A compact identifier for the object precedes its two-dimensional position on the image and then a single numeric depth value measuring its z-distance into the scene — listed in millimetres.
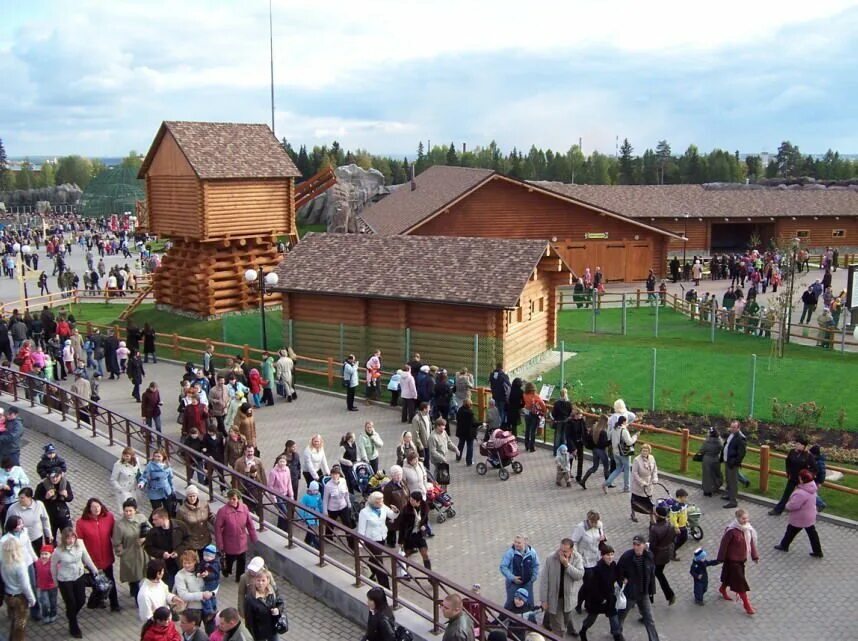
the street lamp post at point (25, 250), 53375
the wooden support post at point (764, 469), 16547
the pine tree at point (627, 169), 121575
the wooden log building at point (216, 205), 34094
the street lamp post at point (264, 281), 26516
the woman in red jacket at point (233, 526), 12117
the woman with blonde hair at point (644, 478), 14898
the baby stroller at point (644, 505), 15195
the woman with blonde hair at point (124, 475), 13508
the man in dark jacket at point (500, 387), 20484
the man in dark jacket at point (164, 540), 11461
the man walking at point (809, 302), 34188
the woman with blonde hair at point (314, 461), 15367
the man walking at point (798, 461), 14898
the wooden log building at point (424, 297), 24891
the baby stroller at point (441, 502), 15789
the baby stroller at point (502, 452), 18109
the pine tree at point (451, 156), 124812
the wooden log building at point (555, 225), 45969
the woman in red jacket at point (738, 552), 12453
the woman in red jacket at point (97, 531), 11516
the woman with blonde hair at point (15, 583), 10773
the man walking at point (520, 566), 11266
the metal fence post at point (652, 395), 21469
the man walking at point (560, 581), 11227
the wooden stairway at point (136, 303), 38844
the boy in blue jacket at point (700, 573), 12766
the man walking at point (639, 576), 11422
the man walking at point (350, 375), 22828
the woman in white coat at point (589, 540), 11883
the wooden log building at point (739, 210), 56125
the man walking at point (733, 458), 15836
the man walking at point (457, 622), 9305
